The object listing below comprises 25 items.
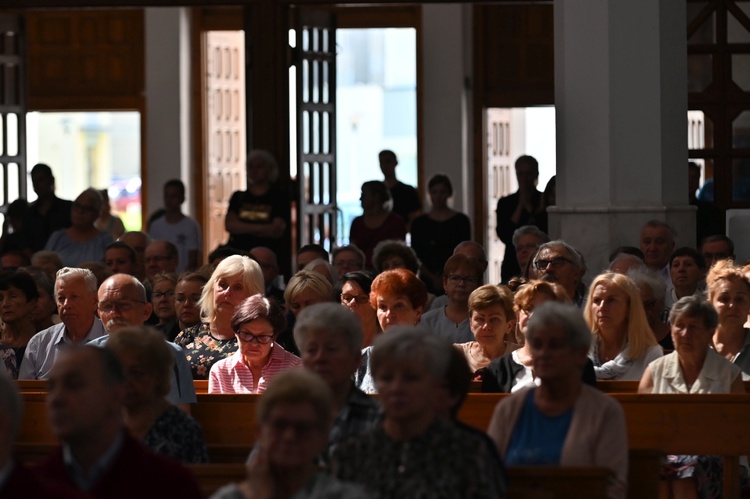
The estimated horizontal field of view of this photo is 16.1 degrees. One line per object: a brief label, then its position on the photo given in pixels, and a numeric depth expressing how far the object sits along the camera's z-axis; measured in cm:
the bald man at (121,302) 1266
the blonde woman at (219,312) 1333
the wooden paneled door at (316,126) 2191
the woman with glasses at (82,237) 1967
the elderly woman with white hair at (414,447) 726
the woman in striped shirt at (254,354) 1208
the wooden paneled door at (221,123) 2961
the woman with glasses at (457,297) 1409
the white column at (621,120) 1763
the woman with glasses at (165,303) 1485
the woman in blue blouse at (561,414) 837
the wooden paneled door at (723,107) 2150
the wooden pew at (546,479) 792
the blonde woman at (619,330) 1213
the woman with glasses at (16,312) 1389
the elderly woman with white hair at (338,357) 833
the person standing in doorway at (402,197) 2510
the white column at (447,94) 2810
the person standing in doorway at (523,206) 2070
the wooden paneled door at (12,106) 2319
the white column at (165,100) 2891
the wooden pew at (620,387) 1170
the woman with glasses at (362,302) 1355
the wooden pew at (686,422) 1060
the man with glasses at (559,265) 1394
